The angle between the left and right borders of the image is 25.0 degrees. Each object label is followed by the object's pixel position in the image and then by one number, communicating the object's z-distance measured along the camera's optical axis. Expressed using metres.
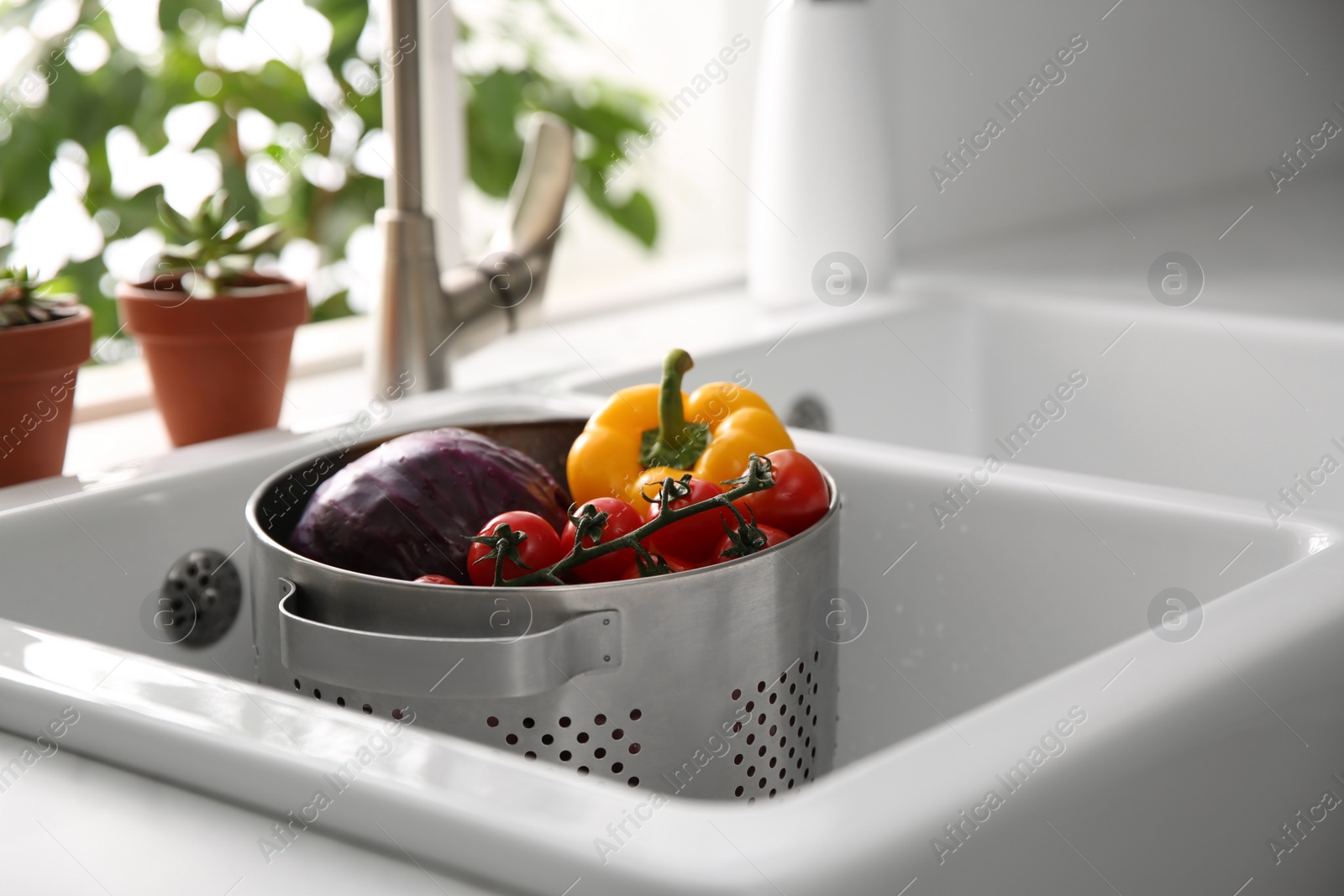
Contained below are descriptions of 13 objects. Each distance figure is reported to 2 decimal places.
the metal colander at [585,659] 1.12
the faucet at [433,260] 1.49
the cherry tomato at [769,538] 1.20
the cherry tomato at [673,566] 1.19
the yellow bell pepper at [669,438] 1.27
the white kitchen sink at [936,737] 1.02
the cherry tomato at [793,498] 1.21
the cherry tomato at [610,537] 1.18
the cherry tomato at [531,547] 1.17
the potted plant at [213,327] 1.38
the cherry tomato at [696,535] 1.21
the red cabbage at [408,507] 1.19
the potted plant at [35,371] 1.30
